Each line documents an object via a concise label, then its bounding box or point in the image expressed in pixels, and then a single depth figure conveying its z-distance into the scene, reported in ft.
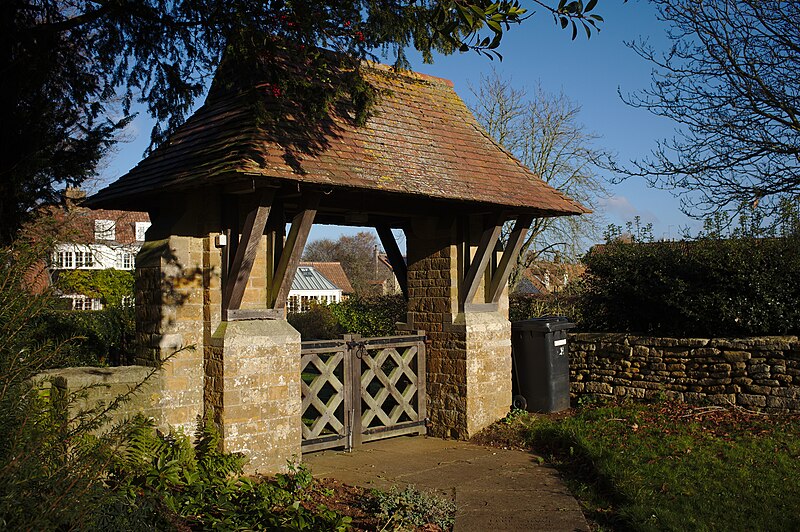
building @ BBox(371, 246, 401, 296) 149.28
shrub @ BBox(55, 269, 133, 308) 78.43
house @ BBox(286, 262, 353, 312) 131.44
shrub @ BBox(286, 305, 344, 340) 61.57
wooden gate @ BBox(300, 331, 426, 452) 27.27
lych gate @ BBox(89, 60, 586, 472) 23.03
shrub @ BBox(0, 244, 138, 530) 8.59
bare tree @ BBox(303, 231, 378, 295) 185.24
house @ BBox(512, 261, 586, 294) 78.59
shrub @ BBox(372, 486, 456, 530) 19.20
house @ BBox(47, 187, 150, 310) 61.87
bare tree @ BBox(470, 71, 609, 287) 78.07
